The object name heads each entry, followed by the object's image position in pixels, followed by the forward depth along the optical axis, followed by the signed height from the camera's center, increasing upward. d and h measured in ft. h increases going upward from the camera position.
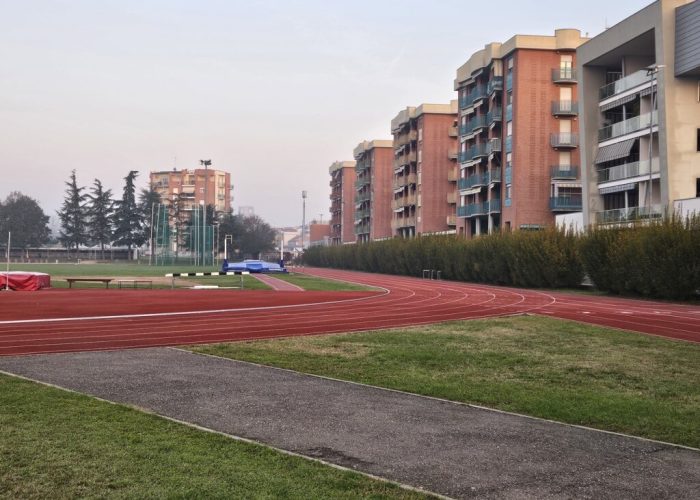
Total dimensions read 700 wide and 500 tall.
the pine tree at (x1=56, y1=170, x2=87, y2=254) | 408.26 +25.10
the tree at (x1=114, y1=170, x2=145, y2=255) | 412.77 +23.44
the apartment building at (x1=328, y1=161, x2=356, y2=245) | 435.12 +37.94
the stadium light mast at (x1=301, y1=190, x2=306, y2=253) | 339.40 +30.53
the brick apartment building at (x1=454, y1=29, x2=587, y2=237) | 197.67 +37.71
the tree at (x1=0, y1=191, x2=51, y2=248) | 424.87 +24.08
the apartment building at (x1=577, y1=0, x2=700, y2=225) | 132.98 +31.26
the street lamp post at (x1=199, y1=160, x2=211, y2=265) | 269.03 +8.33
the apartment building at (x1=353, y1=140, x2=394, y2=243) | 357.41 +38.20
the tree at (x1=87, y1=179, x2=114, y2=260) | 408.87 +26.14
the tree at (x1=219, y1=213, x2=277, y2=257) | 437.17 +15.85
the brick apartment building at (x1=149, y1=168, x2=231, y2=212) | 608.60 +68.34
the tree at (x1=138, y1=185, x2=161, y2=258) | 418.33 +33.21
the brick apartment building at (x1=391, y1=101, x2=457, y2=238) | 276.82 +37.17
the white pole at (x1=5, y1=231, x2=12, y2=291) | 107.24 -3.36
